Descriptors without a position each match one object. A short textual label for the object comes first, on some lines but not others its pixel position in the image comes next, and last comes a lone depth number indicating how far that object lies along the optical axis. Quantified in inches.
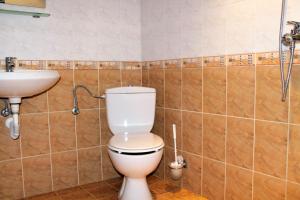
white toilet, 77.1
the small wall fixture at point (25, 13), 82.2
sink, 69.3
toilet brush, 91.1
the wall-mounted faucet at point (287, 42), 58.5
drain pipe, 79.9
